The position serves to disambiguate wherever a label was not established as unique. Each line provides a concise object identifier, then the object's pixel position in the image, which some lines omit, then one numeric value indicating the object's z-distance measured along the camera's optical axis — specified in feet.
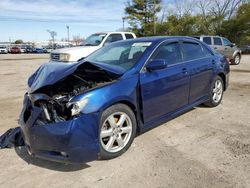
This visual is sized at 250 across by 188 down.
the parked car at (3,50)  124.51
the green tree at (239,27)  74.06
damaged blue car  7.41
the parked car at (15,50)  123.84
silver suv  36.36
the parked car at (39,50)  129.32
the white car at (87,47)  25.02
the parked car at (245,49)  69.03
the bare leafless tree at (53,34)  187.02
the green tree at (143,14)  89.91
